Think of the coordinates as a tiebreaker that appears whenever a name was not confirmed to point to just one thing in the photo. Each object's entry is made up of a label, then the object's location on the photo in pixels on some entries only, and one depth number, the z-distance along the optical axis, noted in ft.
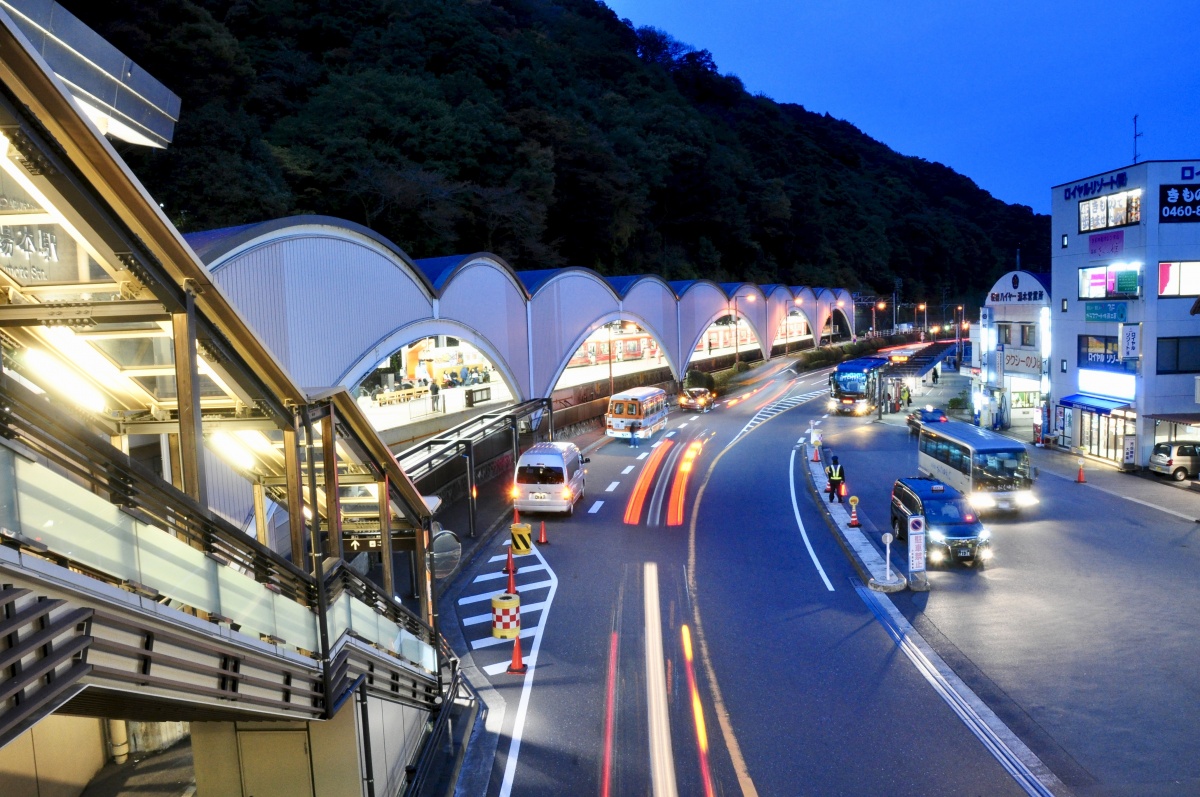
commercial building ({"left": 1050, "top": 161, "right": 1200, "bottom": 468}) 93.86
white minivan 74.54
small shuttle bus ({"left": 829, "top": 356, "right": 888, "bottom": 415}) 150.10
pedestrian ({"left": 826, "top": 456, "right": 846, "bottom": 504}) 79.77
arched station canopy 52.42
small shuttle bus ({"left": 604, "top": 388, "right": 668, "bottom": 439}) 121.70
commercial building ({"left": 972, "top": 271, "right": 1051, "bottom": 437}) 120.67
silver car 86.38
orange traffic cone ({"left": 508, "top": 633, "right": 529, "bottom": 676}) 42.34
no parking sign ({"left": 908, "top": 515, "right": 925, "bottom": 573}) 52.80
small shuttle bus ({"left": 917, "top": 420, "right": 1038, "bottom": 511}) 73.26
